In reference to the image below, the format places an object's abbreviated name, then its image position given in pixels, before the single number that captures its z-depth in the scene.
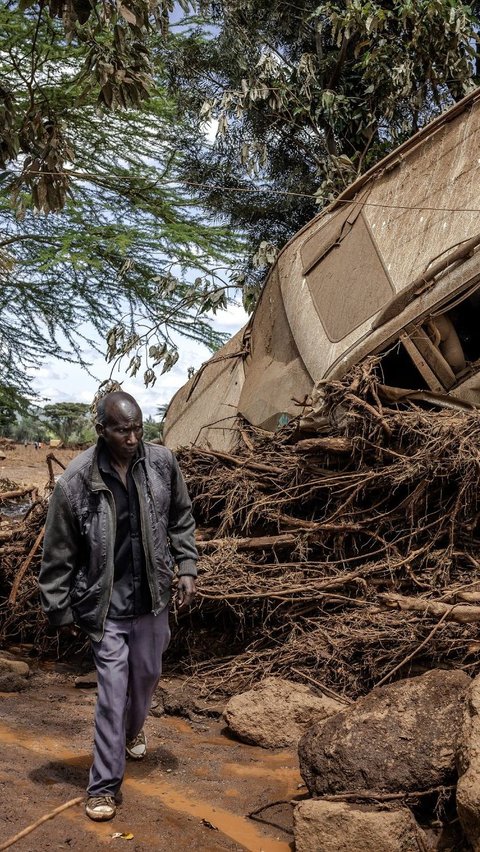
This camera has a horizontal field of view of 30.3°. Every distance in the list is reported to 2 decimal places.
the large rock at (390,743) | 3.40
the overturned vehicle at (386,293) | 5.74
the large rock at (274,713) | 4.36
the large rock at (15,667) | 5.31
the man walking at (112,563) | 3.51
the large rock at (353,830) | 3.07
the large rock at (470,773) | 2.92
